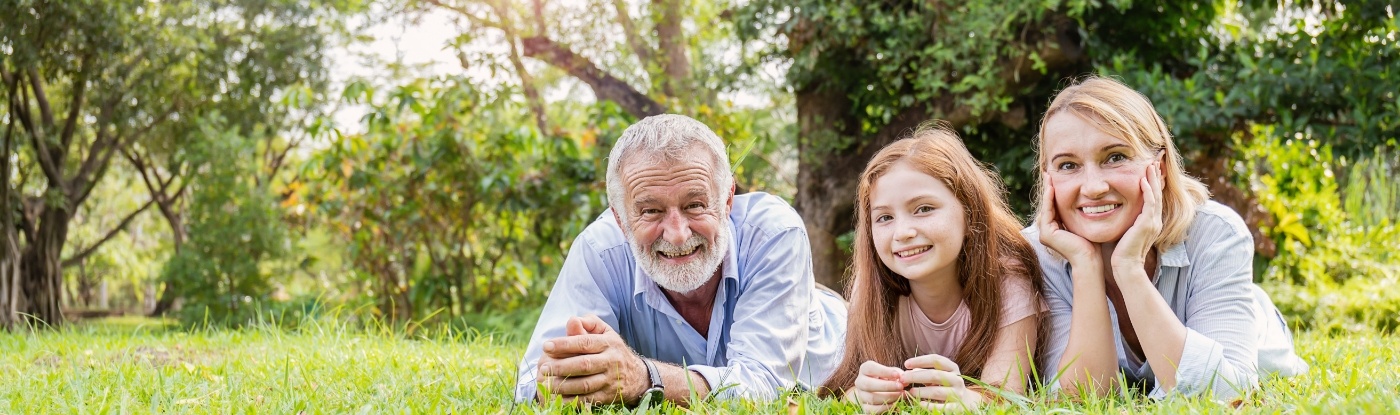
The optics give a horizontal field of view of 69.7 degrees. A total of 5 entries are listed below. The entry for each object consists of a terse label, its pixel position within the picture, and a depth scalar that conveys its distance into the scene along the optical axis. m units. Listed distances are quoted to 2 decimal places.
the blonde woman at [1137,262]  2.86
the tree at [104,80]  10.97
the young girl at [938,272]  3.15
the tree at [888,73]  6.82
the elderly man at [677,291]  2.92
